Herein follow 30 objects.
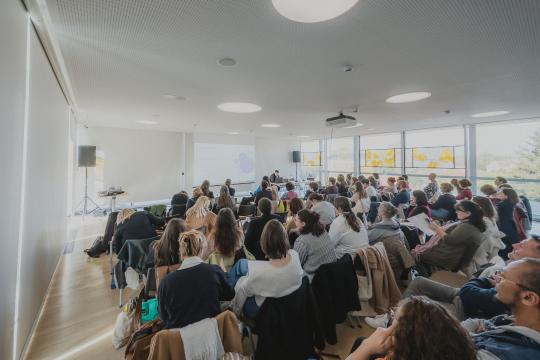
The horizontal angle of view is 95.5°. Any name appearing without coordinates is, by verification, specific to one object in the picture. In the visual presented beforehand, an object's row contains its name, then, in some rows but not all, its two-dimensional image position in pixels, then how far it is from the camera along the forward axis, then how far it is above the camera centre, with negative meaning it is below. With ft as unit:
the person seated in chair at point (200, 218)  10.78 -1.48
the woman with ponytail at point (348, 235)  8.62 -1.72
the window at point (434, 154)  26.94 +4.03
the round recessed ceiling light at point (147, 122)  23.21 +6.11
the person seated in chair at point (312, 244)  7.60 -1.80
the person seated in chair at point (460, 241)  8.46 -1.85
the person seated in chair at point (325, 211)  12.14 -1.19
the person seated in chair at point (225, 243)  7.87 -1.87
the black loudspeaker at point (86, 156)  22.30 +2.57
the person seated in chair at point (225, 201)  14.57 -0.92
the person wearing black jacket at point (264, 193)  17.46 -0.49
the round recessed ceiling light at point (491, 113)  18.72 +5.96
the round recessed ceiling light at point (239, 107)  16.45 +5.56
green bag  6.17 -3.19
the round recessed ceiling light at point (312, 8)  5.90 +4.45
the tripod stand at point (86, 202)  24.63 -1.97
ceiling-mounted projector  16.78 +4.62
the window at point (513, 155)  22.52 +3.35
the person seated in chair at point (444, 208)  13.86 -1.13
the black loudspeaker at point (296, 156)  44.70 +5.59
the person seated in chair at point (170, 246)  6.62 -1.68
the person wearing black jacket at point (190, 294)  4.84 -2.20
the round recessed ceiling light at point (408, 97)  13.88 +5.41
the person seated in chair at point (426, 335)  2.85 -1.78
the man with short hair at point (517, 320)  3.40 -2.00
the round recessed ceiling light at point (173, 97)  14.12 +5.23
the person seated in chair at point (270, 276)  5.82 -2.15
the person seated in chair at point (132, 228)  10.70 -1.91
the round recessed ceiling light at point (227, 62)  9.15 +4.75
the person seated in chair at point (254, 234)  9.91 -1.95
